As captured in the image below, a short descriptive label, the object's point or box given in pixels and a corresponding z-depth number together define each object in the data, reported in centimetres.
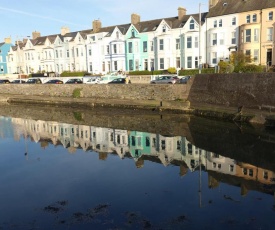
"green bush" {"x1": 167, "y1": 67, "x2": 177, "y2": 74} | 4734
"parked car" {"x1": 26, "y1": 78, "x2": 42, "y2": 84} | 5268
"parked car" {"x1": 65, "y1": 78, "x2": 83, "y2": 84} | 4663
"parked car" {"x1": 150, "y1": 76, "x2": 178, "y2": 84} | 3741
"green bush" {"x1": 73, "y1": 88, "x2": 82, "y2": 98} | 4195
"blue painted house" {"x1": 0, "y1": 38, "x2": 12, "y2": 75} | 8394
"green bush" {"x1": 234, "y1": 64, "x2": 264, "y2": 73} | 2927
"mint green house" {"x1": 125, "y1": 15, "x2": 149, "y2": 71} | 5500
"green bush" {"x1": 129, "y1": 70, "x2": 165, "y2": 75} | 4766
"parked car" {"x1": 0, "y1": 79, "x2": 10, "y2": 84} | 5681
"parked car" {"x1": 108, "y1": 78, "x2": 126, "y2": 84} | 4069
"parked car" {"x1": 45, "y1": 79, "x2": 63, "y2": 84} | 4744
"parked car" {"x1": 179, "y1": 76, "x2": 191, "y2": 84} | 3598
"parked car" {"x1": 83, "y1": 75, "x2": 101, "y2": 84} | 4447
